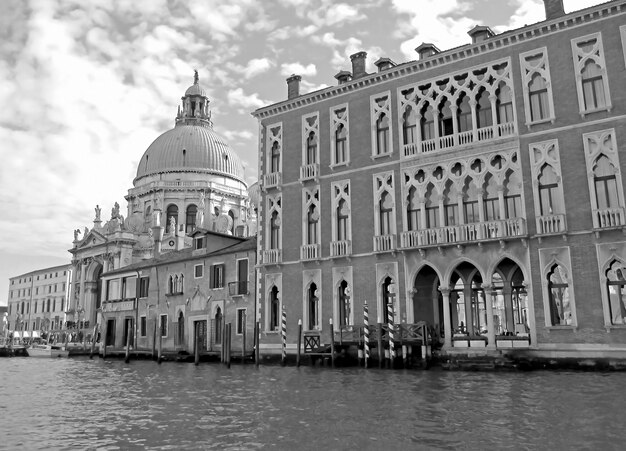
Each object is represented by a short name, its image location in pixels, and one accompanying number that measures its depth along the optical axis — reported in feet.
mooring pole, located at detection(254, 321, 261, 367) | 80.19
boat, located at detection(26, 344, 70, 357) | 145.38
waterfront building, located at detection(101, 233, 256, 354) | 94.58
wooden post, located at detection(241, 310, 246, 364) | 85.46
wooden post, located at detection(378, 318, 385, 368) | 68.03
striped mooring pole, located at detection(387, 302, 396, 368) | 67.31
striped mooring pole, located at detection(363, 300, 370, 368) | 69.62
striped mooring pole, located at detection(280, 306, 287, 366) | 79.00
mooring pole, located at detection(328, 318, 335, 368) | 71.31
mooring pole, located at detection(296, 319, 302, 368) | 74.84
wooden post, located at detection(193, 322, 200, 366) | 86.99
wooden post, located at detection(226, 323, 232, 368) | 79.17
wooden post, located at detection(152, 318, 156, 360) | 104.28
